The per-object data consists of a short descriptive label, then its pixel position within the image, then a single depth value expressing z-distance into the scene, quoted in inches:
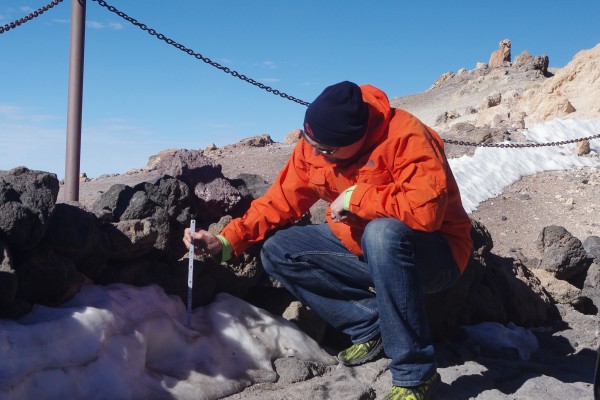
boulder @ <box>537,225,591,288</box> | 246.1
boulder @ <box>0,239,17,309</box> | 121.4
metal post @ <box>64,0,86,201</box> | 181.5
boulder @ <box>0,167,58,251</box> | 128.9
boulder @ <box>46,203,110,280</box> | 138.4
